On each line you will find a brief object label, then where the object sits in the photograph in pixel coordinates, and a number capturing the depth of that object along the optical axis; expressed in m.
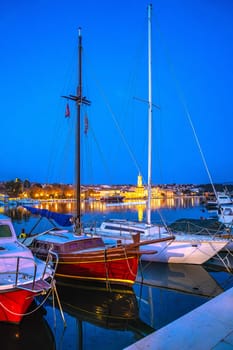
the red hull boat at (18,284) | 8.98
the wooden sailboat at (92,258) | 13.42
